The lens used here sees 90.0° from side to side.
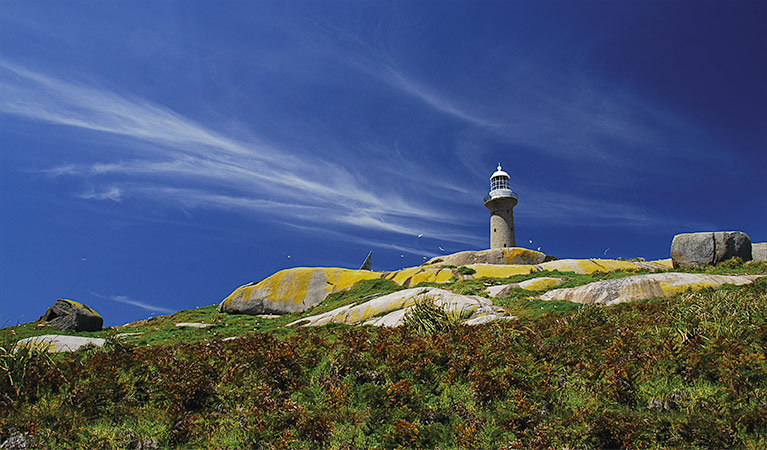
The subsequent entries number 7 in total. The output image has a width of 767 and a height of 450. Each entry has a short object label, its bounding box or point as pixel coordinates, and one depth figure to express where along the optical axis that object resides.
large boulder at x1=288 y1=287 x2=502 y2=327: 17.05
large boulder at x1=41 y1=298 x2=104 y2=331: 24.86
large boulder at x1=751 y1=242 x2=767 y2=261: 33.31
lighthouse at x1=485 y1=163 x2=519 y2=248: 56.41
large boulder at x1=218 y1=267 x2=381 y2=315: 32.03
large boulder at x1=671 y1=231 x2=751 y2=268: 29.66
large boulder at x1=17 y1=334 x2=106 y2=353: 12.52
